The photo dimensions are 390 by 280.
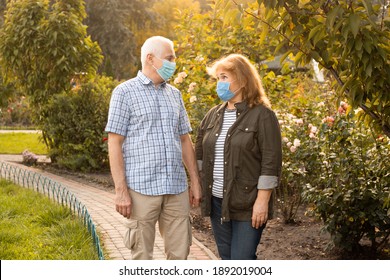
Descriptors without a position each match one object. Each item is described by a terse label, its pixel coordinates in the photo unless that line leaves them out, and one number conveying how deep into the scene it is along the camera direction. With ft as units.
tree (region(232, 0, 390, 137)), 12.03
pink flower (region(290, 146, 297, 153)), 21.68
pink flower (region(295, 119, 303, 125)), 22.94
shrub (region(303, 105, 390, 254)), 18.03
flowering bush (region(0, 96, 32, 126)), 77.46
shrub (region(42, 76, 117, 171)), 38.60
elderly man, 12.51
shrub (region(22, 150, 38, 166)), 42.09
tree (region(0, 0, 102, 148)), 39.32
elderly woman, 12.48
